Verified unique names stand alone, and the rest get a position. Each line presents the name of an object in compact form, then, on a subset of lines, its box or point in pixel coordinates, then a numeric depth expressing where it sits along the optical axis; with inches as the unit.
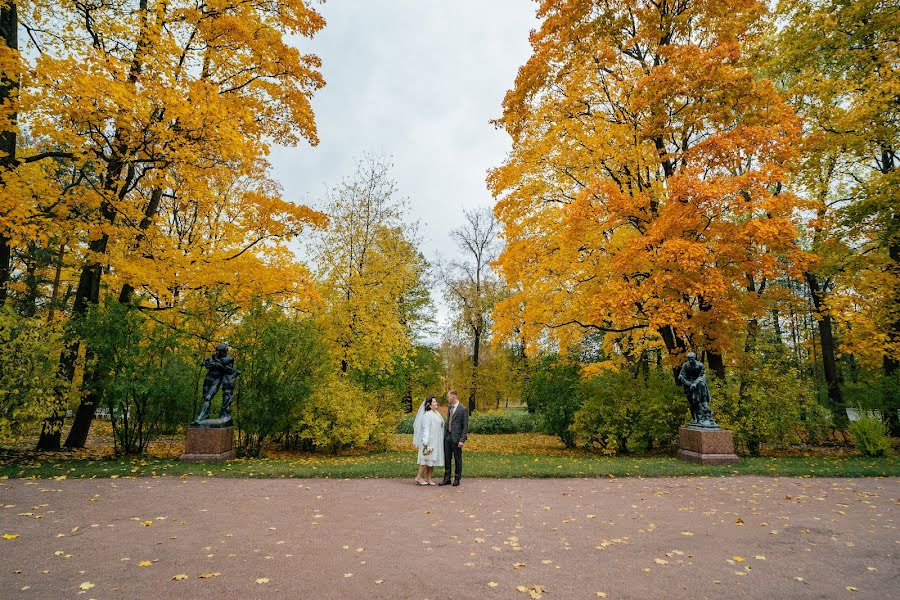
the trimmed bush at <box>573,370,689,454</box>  513.3
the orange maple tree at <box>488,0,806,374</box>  405.1
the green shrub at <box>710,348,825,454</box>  490.3
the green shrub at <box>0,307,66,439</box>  349.4
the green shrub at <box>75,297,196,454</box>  402.6
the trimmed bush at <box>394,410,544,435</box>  917.8
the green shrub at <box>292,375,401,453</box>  487.8
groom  334.0
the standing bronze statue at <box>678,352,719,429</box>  441.1
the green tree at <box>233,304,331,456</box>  450.9
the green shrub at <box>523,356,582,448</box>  573.3
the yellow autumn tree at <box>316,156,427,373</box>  650.8
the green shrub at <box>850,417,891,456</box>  466.6
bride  335.6
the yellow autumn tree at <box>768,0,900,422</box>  503.5
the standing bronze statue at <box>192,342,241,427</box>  411.8
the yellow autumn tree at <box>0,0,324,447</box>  340.5
